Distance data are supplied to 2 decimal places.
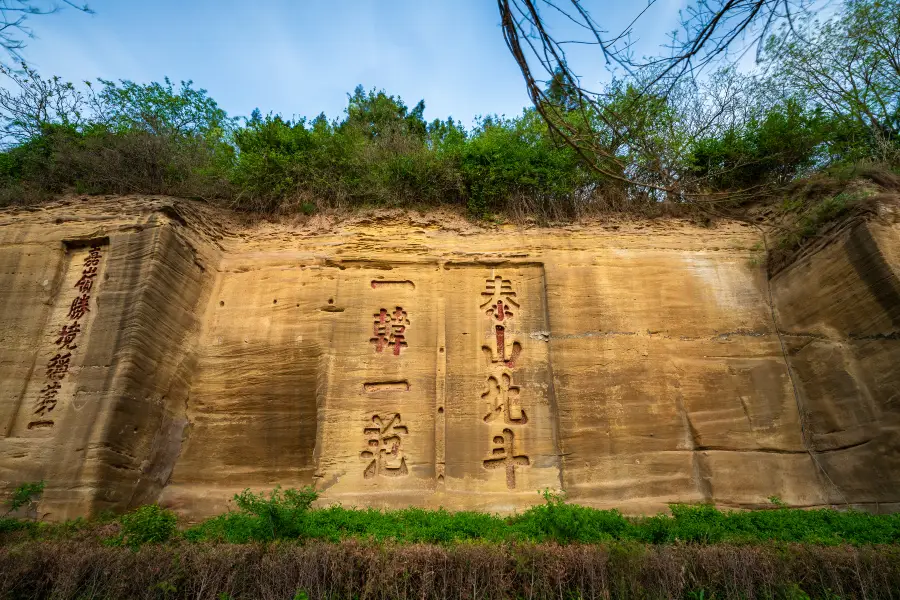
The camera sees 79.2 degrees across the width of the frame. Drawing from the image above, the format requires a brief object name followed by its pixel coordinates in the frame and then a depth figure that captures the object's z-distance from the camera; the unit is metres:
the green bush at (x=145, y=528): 4.98
